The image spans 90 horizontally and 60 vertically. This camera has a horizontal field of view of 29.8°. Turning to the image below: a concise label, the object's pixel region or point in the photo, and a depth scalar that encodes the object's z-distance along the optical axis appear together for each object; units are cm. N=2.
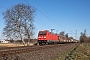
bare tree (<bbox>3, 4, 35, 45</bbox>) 4097
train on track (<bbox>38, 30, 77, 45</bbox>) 4306
